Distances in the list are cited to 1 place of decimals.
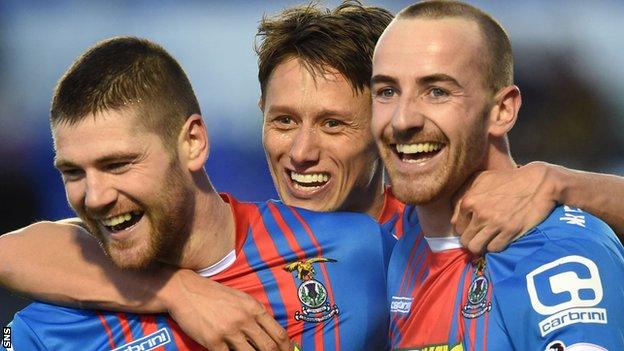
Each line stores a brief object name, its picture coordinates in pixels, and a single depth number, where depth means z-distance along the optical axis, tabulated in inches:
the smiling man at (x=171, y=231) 291.7
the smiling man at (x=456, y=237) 254.7
